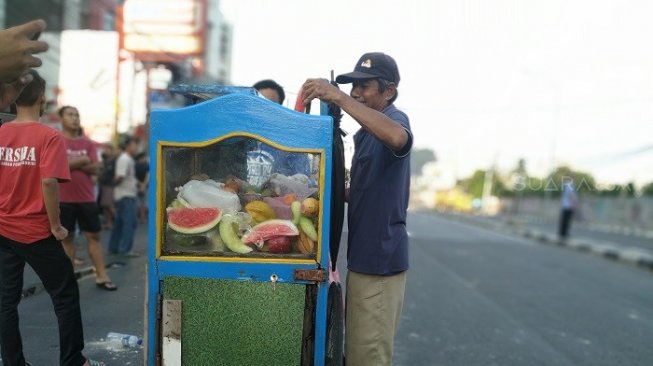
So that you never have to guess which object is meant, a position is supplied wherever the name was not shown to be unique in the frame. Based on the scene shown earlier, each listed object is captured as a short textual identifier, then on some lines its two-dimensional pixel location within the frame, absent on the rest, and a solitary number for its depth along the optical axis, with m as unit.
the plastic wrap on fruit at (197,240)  2.53
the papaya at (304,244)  2.54
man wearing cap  2.63
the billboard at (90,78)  16.69
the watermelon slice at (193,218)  2.51
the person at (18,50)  1.79
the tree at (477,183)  58.36
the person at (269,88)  4.77
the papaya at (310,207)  2.51
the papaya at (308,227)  2.52
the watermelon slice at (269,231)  2.52
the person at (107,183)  9.19
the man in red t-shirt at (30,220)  3.15
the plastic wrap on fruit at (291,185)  2.57
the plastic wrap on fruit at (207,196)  2.52
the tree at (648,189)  30.19
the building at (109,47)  15.22
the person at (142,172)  10.76
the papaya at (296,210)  2.55
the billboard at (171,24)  20.27
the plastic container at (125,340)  3.97
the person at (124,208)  7.82
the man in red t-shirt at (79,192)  5.13
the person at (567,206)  15.77
